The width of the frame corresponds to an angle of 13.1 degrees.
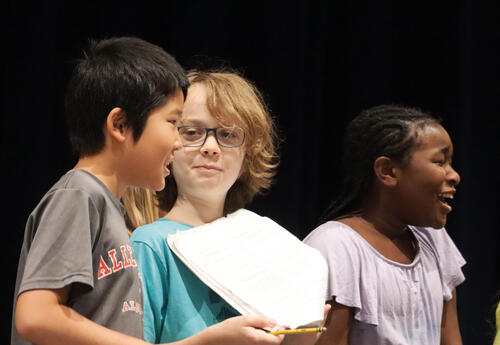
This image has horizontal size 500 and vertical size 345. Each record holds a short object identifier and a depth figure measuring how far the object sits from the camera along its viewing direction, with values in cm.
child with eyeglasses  379
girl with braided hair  396
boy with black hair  348
